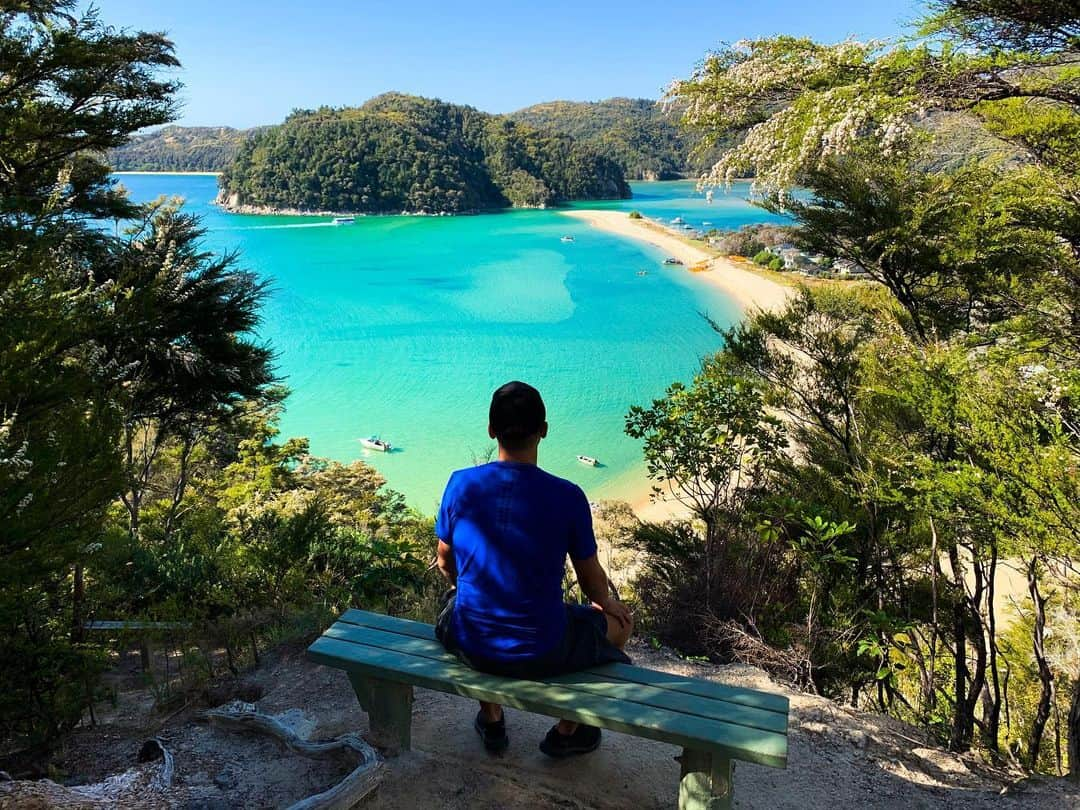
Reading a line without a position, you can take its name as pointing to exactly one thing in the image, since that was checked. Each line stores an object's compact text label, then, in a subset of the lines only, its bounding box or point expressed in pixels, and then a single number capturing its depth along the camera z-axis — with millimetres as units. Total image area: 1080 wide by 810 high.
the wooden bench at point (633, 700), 1751
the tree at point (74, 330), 2350
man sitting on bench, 1859
